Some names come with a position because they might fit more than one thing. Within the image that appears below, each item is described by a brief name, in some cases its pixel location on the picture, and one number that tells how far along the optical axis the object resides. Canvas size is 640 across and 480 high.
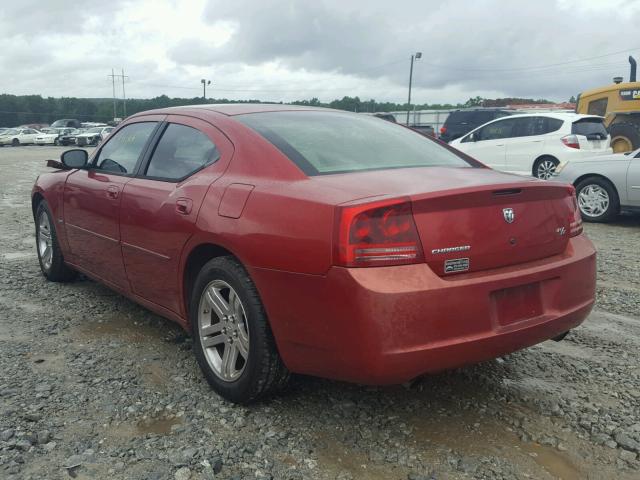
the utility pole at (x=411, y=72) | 48.32
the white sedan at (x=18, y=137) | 44.88
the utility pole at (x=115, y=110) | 83.96
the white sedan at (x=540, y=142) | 11.48
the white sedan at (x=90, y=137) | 41.81
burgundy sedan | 2.42
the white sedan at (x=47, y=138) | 45.06
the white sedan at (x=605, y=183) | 8.30
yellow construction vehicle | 14.73
